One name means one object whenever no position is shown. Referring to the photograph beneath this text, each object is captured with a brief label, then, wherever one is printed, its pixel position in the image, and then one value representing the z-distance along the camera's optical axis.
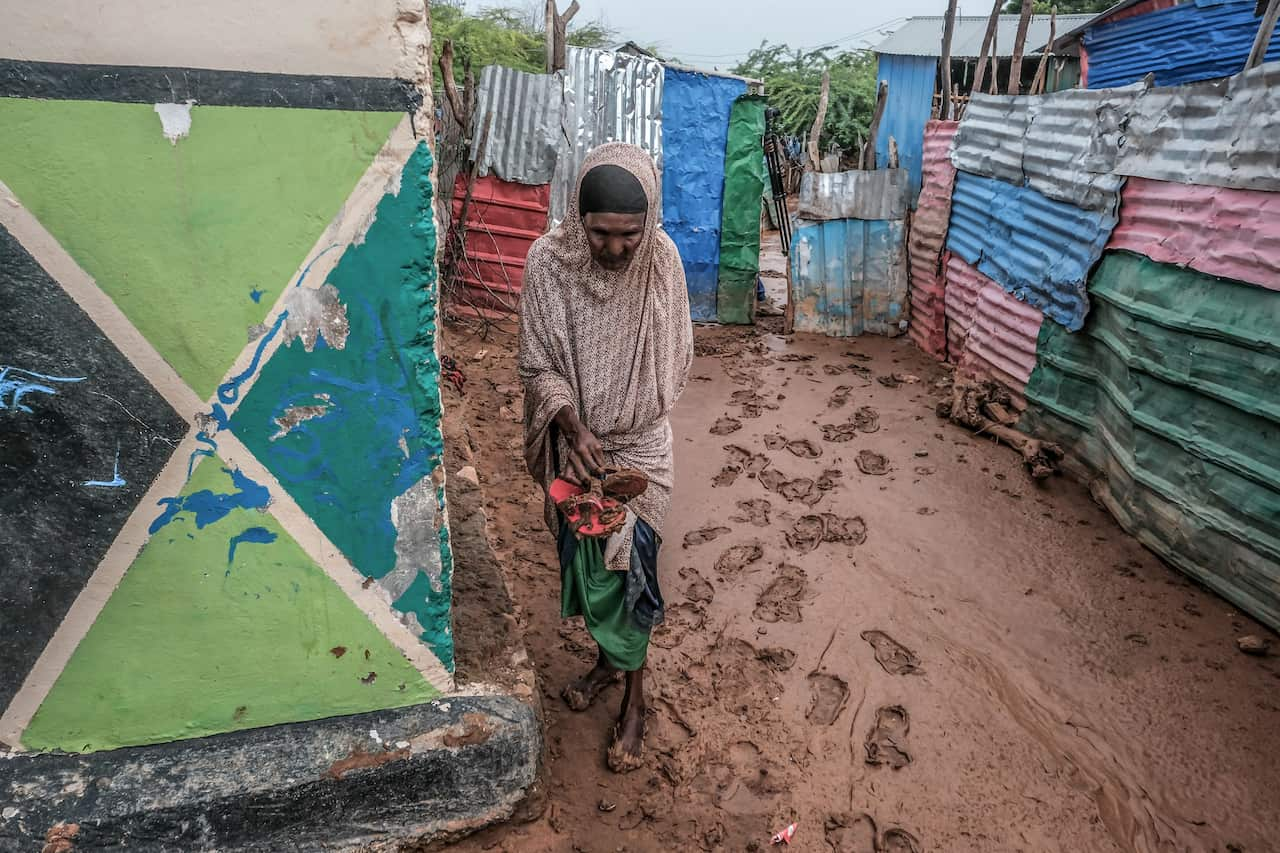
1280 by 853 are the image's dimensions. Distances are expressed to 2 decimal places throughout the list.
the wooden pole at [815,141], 7.42
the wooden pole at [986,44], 6.51
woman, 2.05
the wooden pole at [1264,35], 3.31
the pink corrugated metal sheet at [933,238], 6.46
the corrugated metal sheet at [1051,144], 4.12
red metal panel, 7.43
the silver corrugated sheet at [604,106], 7.17
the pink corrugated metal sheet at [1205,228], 3.02
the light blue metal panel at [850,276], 7.18
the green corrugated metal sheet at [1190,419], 3.06
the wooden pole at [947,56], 6.94
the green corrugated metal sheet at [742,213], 7.55
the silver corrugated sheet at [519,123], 7.08
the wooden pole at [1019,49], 6.14
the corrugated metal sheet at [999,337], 4.98
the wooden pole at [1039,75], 8.16
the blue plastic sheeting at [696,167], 7.39
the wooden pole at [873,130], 7.47
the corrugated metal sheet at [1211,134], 3.04
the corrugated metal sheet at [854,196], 7.02
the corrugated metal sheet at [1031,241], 4.26
